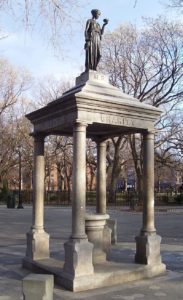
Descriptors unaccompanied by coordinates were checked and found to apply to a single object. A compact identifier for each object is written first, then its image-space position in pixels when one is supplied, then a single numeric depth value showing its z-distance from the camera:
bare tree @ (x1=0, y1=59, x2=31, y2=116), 48.59
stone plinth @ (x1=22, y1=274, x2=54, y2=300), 4.56
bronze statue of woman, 10.45
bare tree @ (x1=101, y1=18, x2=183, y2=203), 36.09
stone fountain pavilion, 8.88
